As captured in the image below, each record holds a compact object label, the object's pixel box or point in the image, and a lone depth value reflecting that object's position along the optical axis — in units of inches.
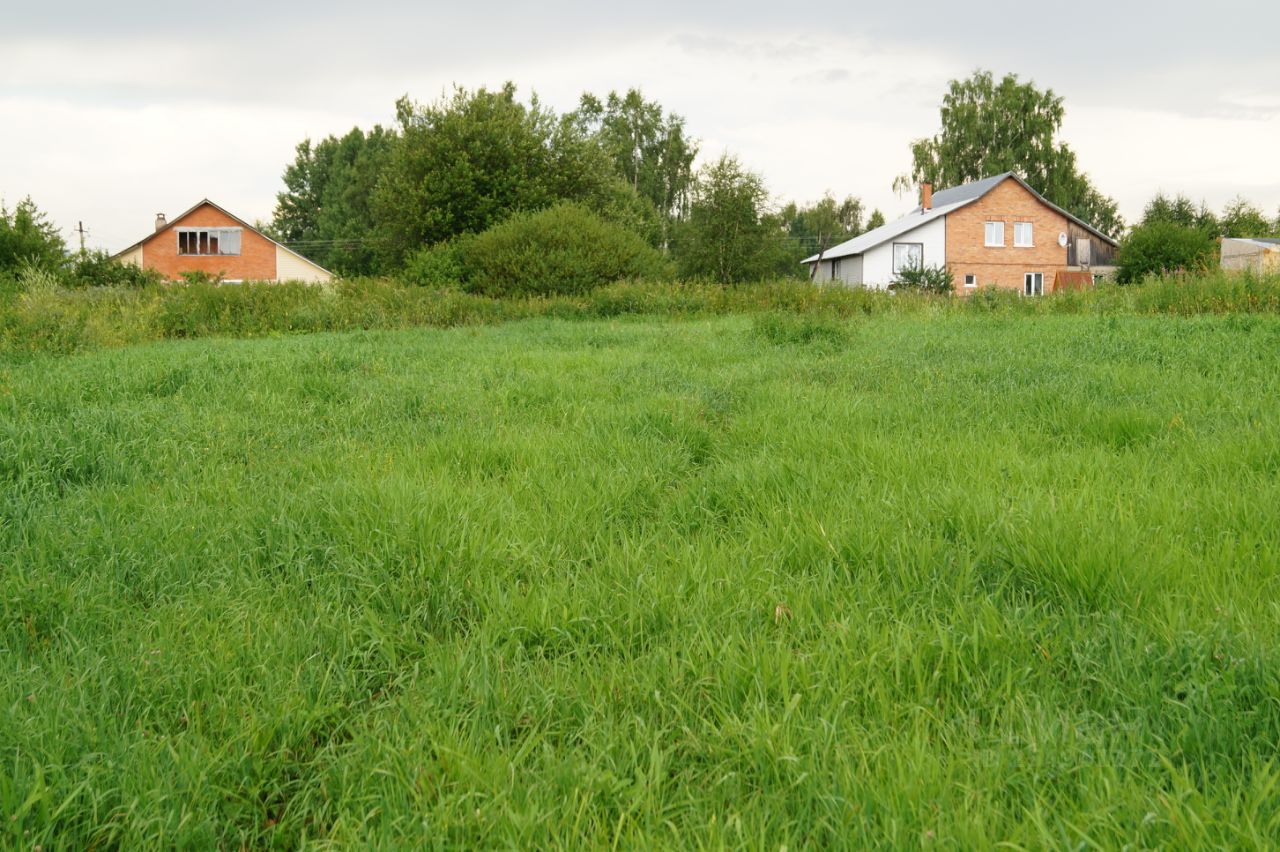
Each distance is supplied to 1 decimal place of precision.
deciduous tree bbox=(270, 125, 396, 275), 2384.4
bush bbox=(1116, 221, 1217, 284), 1518.2
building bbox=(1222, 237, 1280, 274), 1462.0
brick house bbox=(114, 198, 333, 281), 1951.3
